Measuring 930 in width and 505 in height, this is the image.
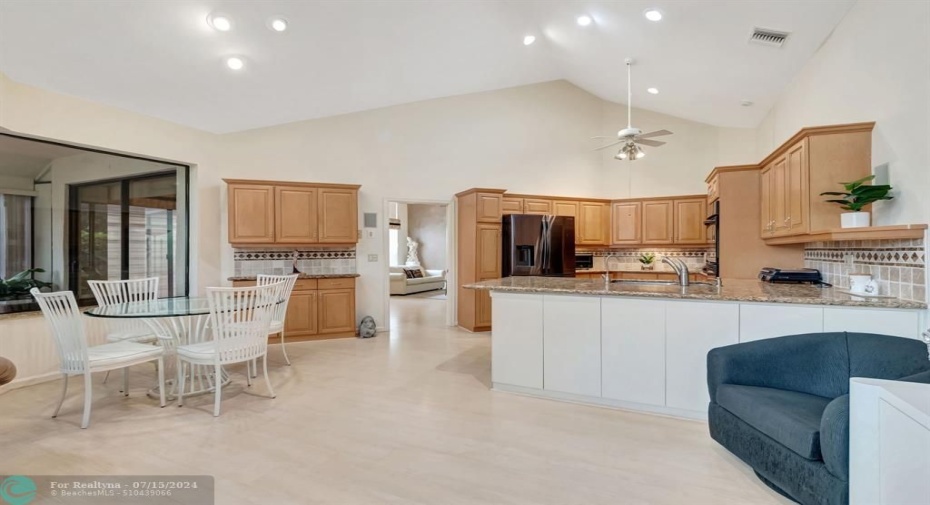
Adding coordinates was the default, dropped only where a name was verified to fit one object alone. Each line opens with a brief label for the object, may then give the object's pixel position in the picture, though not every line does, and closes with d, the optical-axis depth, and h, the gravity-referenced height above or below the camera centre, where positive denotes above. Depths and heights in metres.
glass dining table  2.92 -0.57
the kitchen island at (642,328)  2.50 -0.52
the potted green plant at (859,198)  2.52 +0.34
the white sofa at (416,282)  10.38 -0.75
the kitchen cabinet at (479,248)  5.79 +0.08
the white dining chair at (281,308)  3.71 -0.52
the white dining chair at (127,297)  3.56 -0.40
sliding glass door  4.22 +0.24
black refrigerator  5.75 +0.12
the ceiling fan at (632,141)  3.64 +1.03
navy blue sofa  1.66 -0.73
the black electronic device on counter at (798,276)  3.48 -0.20
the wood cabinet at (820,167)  2.81 +0.61
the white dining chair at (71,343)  2.73 -0.61
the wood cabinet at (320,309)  5.13 -0.71
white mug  2.67 -0.21
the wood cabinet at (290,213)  4.99 +0.52
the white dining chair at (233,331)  2.92 -0.58
